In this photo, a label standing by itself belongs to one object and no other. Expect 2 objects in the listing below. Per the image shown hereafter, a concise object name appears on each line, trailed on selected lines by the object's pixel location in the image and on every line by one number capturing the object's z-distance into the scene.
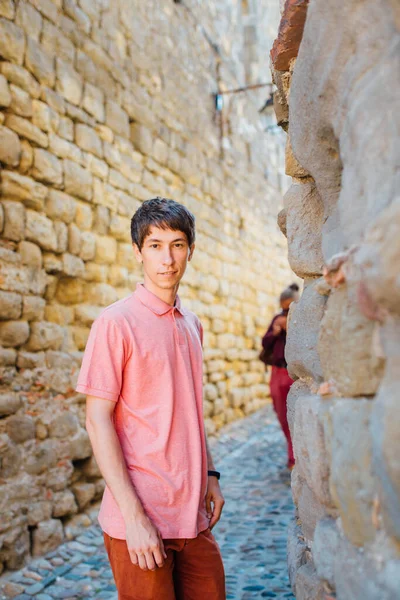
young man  1.42
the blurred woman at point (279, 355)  4.89
